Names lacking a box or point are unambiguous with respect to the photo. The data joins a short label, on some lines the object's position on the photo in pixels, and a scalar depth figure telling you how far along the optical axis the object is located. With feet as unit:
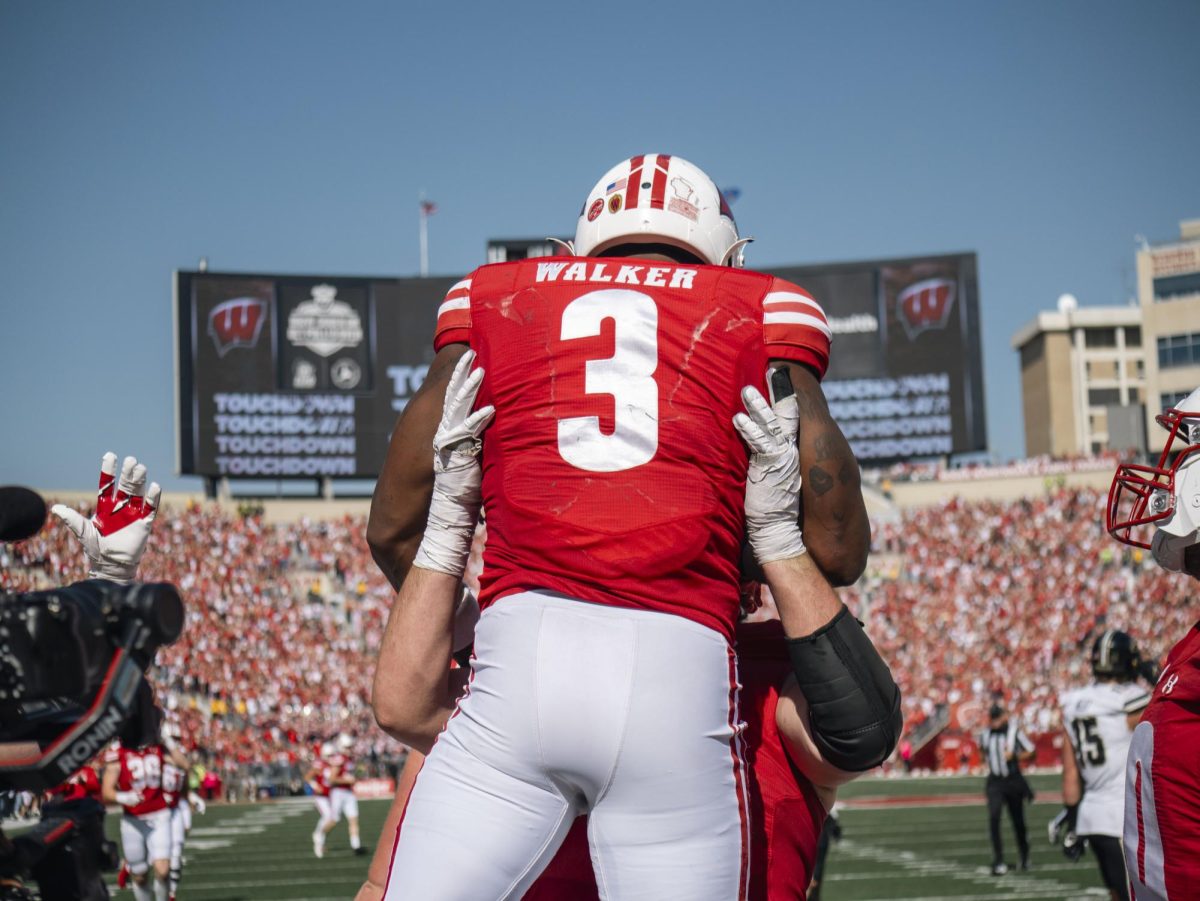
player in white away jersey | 25.73
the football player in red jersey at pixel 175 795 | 35.83
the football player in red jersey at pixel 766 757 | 9.01
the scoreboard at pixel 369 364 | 116.78
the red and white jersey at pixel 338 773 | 54.19
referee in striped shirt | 43.09
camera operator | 6.89
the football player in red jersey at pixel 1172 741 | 9.29
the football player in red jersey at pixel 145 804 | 35.42
